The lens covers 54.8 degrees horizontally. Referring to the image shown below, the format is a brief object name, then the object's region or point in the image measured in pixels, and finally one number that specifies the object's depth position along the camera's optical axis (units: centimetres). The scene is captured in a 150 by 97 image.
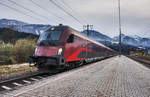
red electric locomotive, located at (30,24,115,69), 959
